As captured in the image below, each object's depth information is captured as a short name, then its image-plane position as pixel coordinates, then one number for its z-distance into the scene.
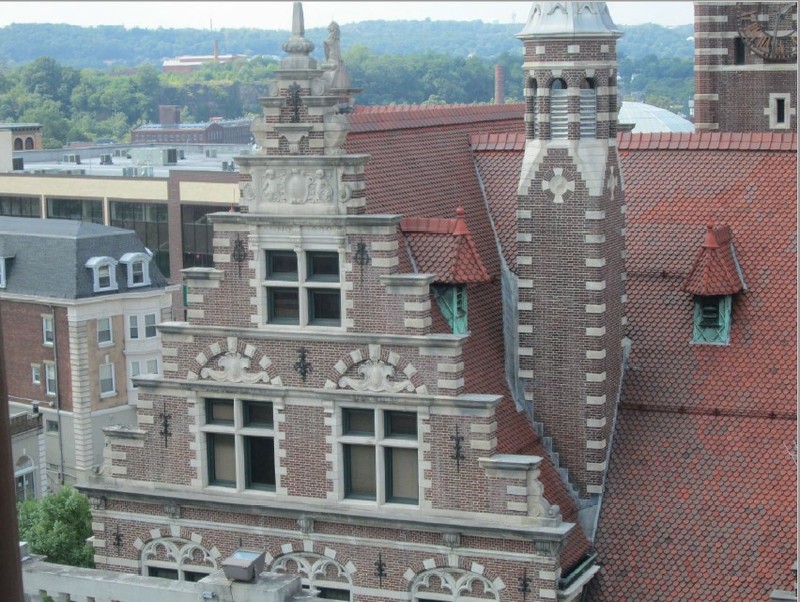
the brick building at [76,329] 66.06
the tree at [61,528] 39.53
